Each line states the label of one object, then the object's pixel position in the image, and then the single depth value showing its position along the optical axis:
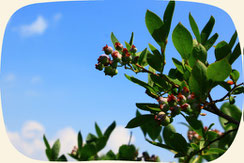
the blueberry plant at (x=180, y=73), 0.44
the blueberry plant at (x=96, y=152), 0.61
